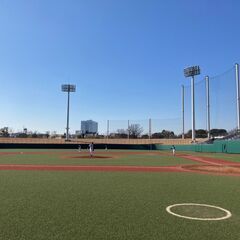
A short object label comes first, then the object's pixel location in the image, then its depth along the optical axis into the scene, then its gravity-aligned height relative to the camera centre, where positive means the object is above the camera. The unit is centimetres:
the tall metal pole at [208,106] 4369 +579
